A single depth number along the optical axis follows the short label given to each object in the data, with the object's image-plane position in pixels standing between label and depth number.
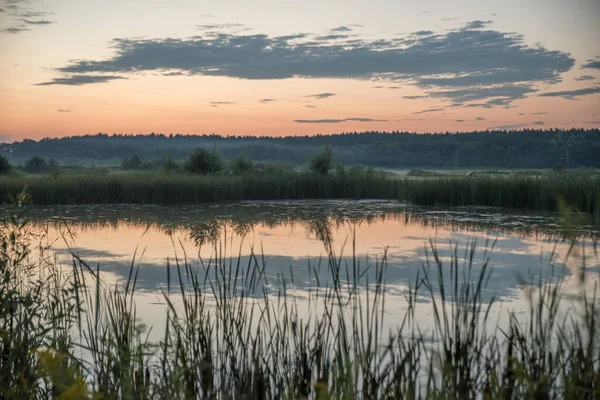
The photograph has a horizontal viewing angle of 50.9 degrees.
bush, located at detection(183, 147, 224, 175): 24.06
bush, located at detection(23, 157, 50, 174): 45.91
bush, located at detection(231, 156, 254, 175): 23.61
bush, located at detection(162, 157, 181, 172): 25.45
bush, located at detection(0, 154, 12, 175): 27.05
